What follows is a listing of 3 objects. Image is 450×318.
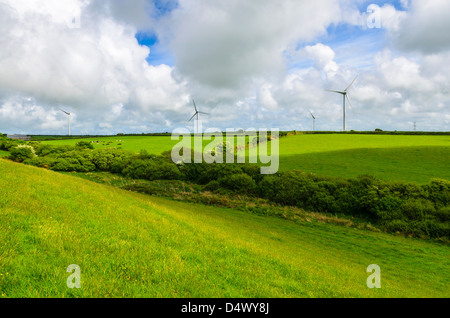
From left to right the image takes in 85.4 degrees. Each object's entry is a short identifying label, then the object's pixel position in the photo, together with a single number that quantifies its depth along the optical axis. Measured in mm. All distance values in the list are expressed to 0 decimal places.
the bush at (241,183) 48906
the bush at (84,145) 99581
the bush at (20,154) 74812
